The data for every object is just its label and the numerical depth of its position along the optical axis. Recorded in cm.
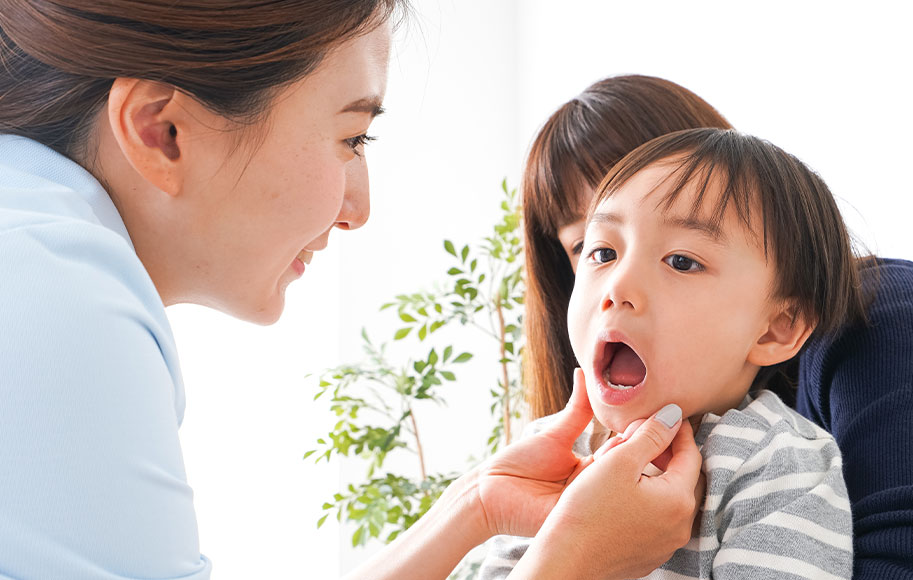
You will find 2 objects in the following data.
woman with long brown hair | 95
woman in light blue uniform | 66
